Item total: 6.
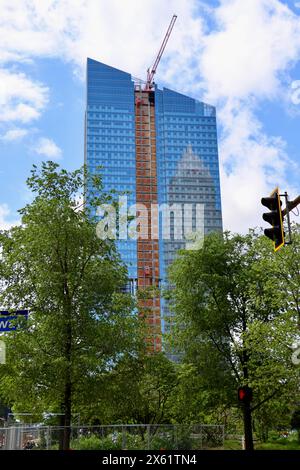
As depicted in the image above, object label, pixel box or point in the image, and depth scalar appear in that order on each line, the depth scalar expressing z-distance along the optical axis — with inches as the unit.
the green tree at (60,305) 863.7
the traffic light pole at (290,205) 521.7
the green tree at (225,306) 1184.2
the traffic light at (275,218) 501.0
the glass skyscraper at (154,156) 6417.3
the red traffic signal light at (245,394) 604.4
